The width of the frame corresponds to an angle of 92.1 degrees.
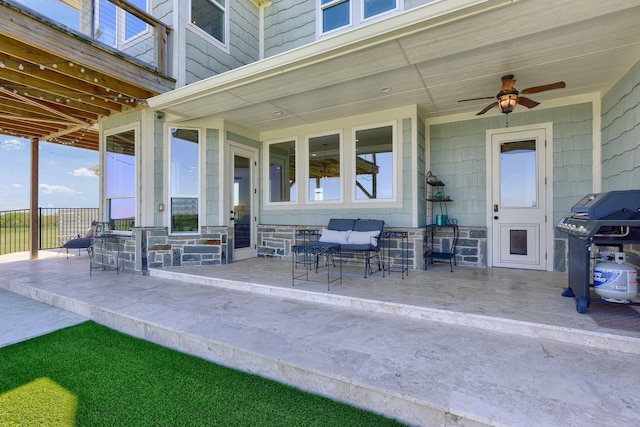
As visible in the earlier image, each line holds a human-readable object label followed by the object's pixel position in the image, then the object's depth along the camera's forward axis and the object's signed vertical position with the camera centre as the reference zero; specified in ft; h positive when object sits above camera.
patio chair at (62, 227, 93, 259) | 22.24 -2.34
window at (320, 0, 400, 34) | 17.76 +11.99
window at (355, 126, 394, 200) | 17.29 +2.80
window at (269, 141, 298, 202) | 20.67 +2.75
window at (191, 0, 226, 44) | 18.94 +12.51
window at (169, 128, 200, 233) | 18.28 +1.91
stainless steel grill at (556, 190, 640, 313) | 9.07 -0.43
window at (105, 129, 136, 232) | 18.48 +2.02
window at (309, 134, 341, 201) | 19.04 +2.81
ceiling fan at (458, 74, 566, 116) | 12.52 +4.70
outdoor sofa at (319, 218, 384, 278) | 14.90 -1.16
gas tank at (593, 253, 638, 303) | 9.09 -2.06
